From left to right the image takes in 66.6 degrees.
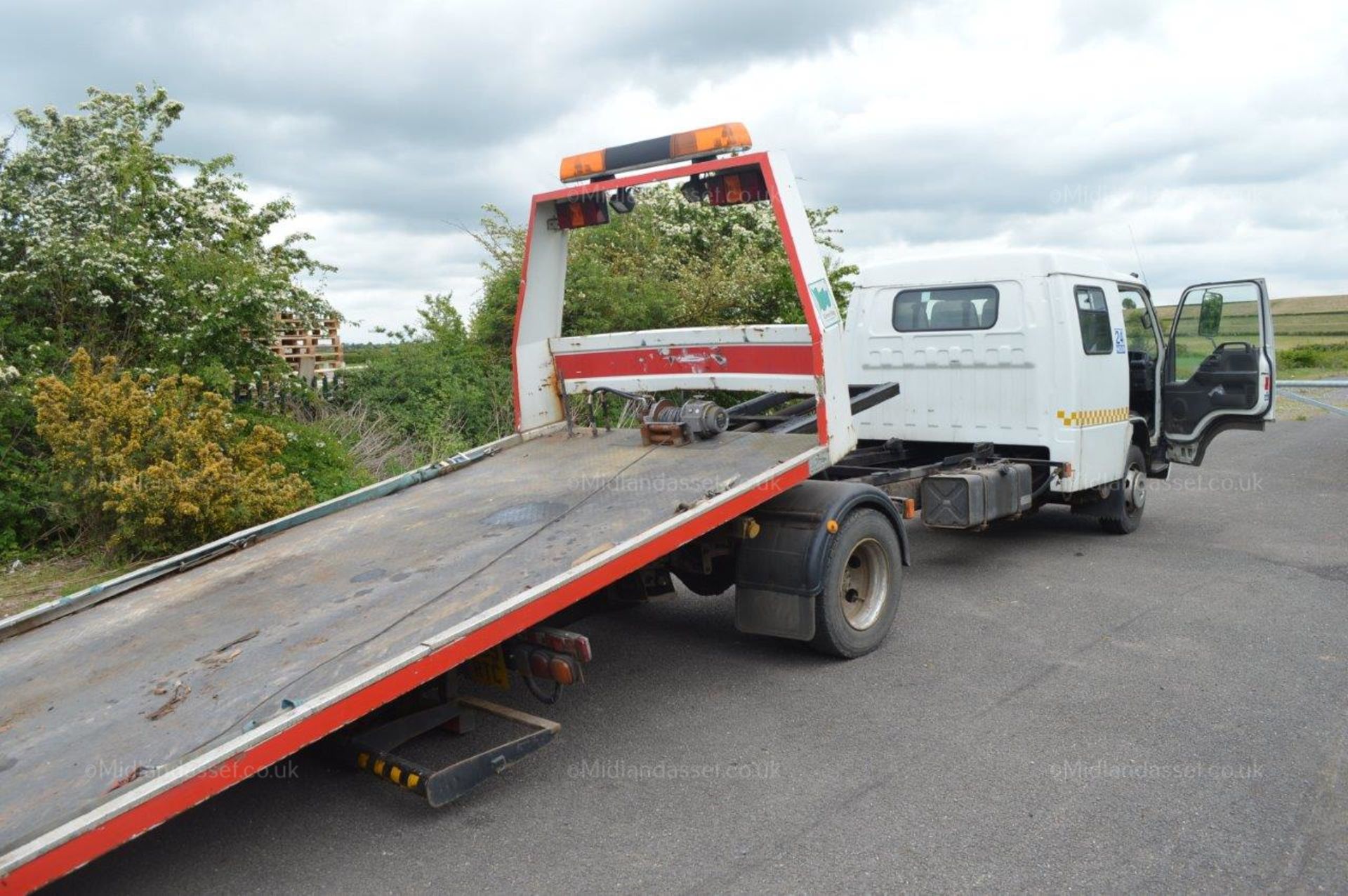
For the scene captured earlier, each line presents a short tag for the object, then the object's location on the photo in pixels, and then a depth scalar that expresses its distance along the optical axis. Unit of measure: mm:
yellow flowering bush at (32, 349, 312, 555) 7621
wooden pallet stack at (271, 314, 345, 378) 11156
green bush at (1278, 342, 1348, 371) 32281
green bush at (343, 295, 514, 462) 12531
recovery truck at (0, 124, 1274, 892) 3533
